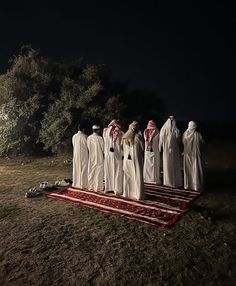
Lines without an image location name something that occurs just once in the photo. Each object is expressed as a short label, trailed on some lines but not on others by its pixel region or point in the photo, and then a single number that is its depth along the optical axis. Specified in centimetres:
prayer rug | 524
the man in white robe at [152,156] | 737
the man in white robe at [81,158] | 709
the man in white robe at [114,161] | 653
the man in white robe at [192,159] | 672
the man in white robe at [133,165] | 612
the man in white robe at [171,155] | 704
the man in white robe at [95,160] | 681
